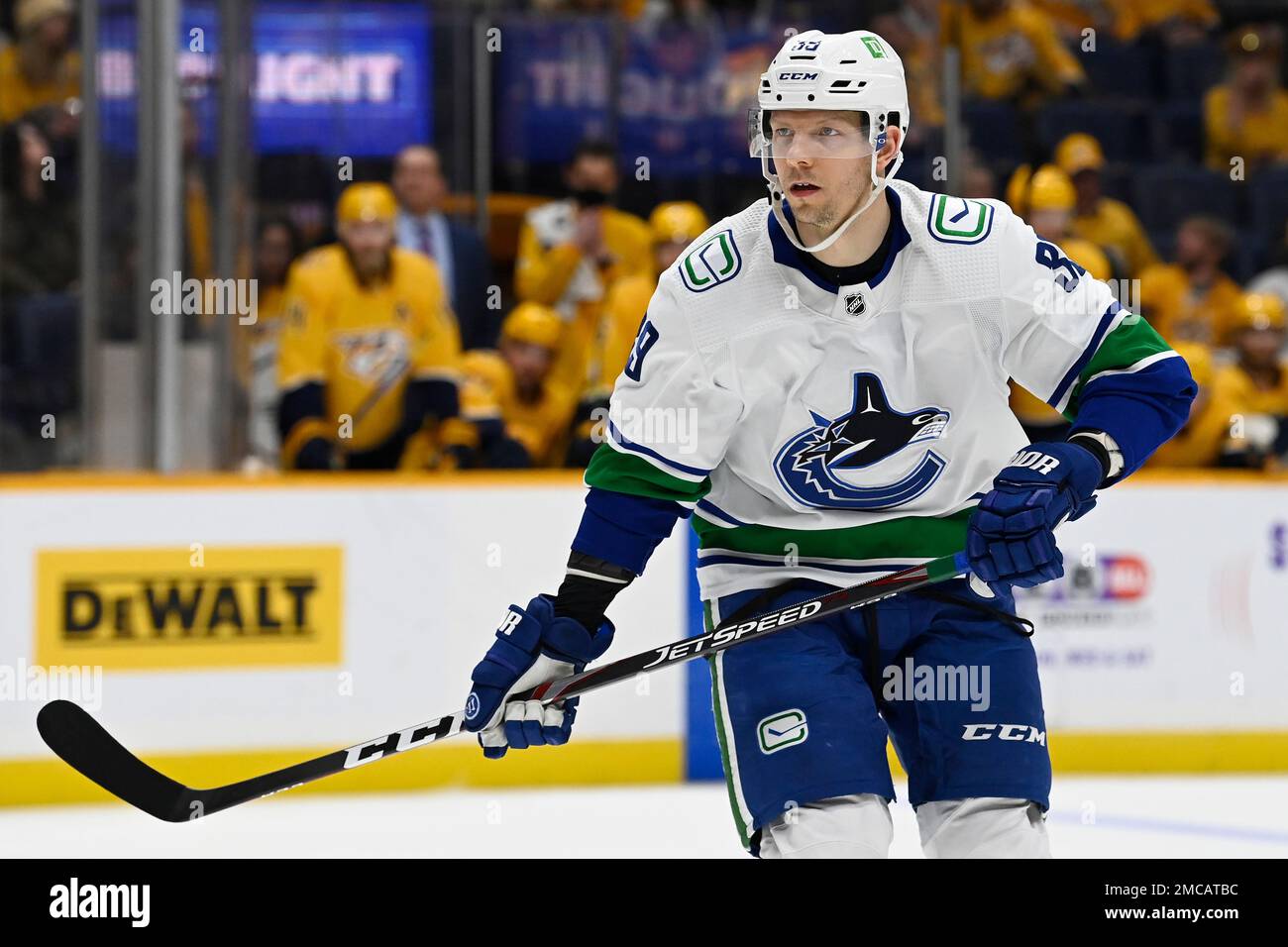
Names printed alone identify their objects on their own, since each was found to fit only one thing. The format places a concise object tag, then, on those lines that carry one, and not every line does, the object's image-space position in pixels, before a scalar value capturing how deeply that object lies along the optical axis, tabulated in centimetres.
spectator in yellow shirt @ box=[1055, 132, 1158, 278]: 1303
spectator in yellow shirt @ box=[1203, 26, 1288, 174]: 1480
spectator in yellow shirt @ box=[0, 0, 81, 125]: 1135
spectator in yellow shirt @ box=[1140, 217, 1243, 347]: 1305
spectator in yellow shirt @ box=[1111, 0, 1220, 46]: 1537
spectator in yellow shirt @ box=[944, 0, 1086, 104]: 1356
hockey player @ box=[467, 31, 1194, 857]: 532
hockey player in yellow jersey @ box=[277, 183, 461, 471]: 1145
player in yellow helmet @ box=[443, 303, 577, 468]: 1182
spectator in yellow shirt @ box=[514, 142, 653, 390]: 1232
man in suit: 1207
